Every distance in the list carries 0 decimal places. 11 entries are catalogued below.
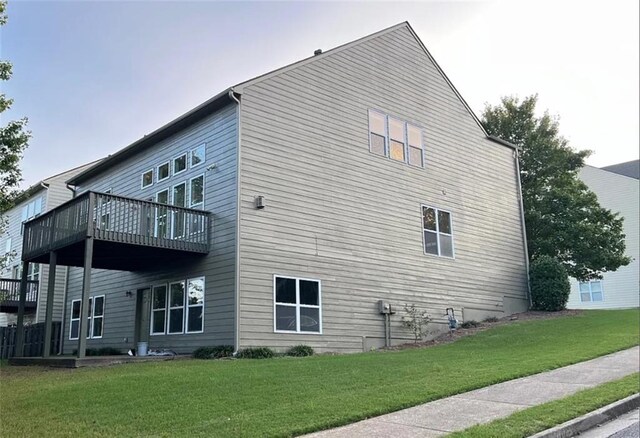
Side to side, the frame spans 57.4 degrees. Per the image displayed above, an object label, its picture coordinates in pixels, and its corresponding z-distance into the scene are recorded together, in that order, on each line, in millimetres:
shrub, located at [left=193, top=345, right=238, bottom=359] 13734
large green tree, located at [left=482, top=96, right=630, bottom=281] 24594
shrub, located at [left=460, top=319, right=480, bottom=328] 19375
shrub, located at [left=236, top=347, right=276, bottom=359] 13508
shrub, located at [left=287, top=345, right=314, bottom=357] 14531
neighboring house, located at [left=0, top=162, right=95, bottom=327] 25438
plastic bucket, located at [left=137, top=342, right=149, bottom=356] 15695
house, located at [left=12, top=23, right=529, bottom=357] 14625
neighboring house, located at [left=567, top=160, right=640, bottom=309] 32938
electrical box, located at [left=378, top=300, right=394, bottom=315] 17048
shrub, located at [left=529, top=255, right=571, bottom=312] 21516
